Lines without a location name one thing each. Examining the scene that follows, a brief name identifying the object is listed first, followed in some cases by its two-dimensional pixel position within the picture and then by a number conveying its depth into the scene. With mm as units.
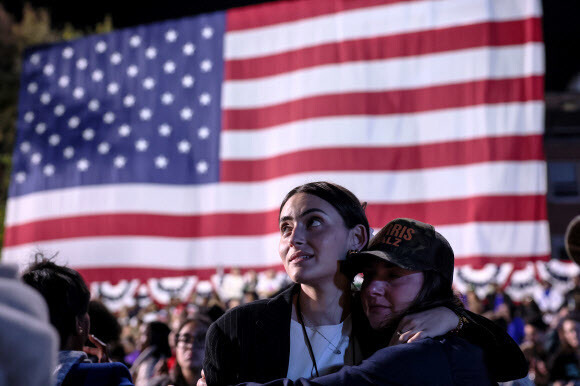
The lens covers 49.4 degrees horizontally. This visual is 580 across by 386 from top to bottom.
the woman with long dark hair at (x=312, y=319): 1808
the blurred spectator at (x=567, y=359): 5824
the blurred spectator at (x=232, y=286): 8718
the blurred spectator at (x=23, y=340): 793
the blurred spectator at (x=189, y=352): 3781
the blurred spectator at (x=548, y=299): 9656
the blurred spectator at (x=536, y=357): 6051
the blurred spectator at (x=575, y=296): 7116
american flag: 8859
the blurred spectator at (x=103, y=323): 3203
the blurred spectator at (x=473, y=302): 6942
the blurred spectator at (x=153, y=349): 4676
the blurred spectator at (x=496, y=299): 8589
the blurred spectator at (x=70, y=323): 1941
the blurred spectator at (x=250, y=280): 8494
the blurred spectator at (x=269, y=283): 8562
